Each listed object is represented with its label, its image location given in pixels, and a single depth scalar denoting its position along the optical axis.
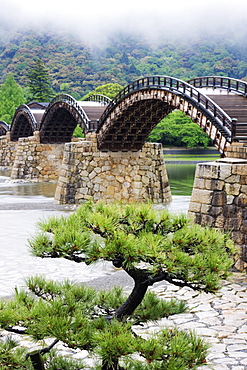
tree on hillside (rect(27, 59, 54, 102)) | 76.12
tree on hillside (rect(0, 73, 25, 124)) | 71.94
